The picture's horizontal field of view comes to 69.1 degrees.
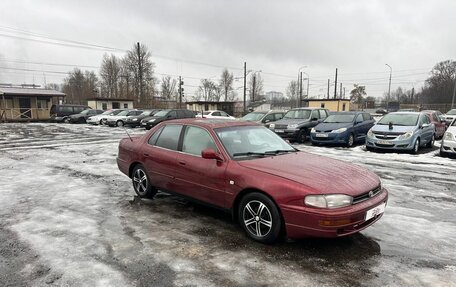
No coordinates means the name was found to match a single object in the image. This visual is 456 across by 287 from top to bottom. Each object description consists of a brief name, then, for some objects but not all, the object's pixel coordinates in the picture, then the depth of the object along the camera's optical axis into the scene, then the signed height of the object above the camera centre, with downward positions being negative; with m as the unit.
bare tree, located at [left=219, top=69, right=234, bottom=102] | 87.12 +4.26
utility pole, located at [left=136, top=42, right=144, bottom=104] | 49.42 +4.76
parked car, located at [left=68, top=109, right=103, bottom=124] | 32.09 -1.66
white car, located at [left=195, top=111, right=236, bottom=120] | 27.30 -1.13
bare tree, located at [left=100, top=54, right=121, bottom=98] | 69.62 +5.22
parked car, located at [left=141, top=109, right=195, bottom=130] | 23.59 -1.15
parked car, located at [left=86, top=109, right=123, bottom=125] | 29.77 -1.63
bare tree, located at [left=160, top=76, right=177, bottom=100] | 74.43 +2.71
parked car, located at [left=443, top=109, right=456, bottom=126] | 26.13 -1.13
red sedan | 3.62 -0.99
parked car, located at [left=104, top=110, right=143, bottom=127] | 28.16 -1.62
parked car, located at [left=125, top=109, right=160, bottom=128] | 27.23 -1.65
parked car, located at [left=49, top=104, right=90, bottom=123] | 33.50 -1.17
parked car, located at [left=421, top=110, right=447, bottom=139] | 15.62 -1.12
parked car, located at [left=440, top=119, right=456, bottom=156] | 10.88 -1.33
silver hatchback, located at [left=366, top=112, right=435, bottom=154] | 11.83 -1.15
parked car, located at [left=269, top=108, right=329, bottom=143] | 15.31 -1.05
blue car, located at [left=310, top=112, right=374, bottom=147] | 13.88 -1.22
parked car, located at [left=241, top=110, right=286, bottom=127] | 18.36 -0.91
